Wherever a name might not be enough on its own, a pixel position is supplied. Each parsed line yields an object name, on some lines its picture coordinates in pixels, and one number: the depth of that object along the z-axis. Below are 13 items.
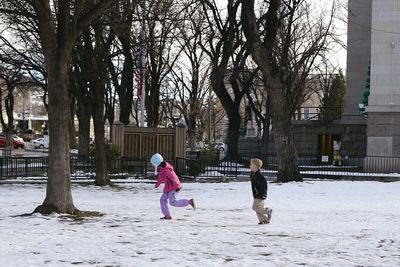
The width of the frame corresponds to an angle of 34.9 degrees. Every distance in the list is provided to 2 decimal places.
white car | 71.05
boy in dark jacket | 11.84
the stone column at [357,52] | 41.31
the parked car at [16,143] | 66.49
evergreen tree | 49.09
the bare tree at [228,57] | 33.44
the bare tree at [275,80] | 22.92
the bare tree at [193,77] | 36.25
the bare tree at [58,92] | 12.62
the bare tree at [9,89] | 36.53
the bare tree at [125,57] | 18.08
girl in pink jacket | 12.42
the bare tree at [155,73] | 36.48
